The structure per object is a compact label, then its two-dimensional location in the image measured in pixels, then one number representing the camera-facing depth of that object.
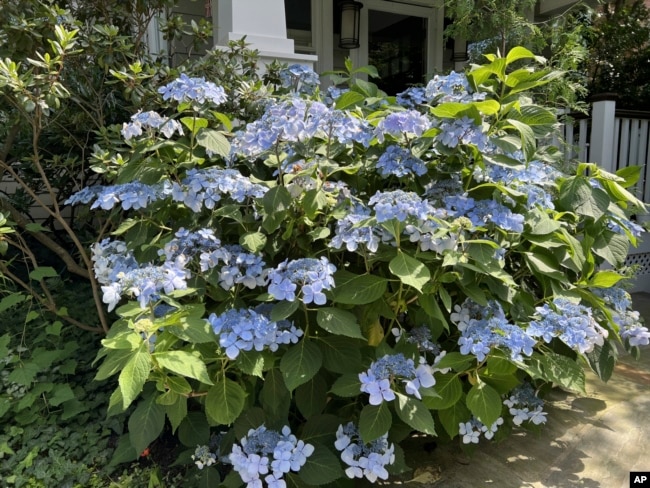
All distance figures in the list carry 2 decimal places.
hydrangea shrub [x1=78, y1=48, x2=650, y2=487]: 1.53
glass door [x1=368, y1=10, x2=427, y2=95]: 6.26
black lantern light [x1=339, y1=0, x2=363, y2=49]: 5.61
